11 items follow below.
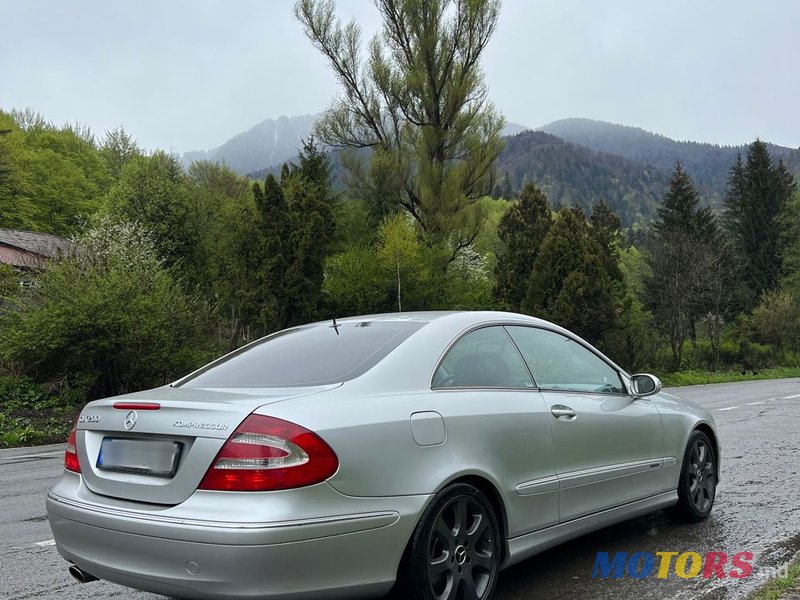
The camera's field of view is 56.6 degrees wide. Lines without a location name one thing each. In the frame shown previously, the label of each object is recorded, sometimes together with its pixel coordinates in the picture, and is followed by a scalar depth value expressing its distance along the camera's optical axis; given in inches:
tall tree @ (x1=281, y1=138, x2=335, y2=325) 1222.9
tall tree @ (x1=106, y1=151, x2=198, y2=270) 1440.7
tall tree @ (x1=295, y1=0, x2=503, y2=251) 1348.4
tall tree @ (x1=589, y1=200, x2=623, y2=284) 1721.7
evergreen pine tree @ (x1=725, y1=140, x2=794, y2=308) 2417.6
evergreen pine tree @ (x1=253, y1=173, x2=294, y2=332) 1197.1
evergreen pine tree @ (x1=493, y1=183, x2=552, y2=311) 1417.3
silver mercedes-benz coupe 116.3
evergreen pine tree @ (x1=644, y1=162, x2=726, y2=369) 1508.4
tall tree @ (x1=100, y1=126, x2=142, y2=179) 2454.5
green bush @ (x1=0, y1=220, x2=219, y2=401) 624.1
